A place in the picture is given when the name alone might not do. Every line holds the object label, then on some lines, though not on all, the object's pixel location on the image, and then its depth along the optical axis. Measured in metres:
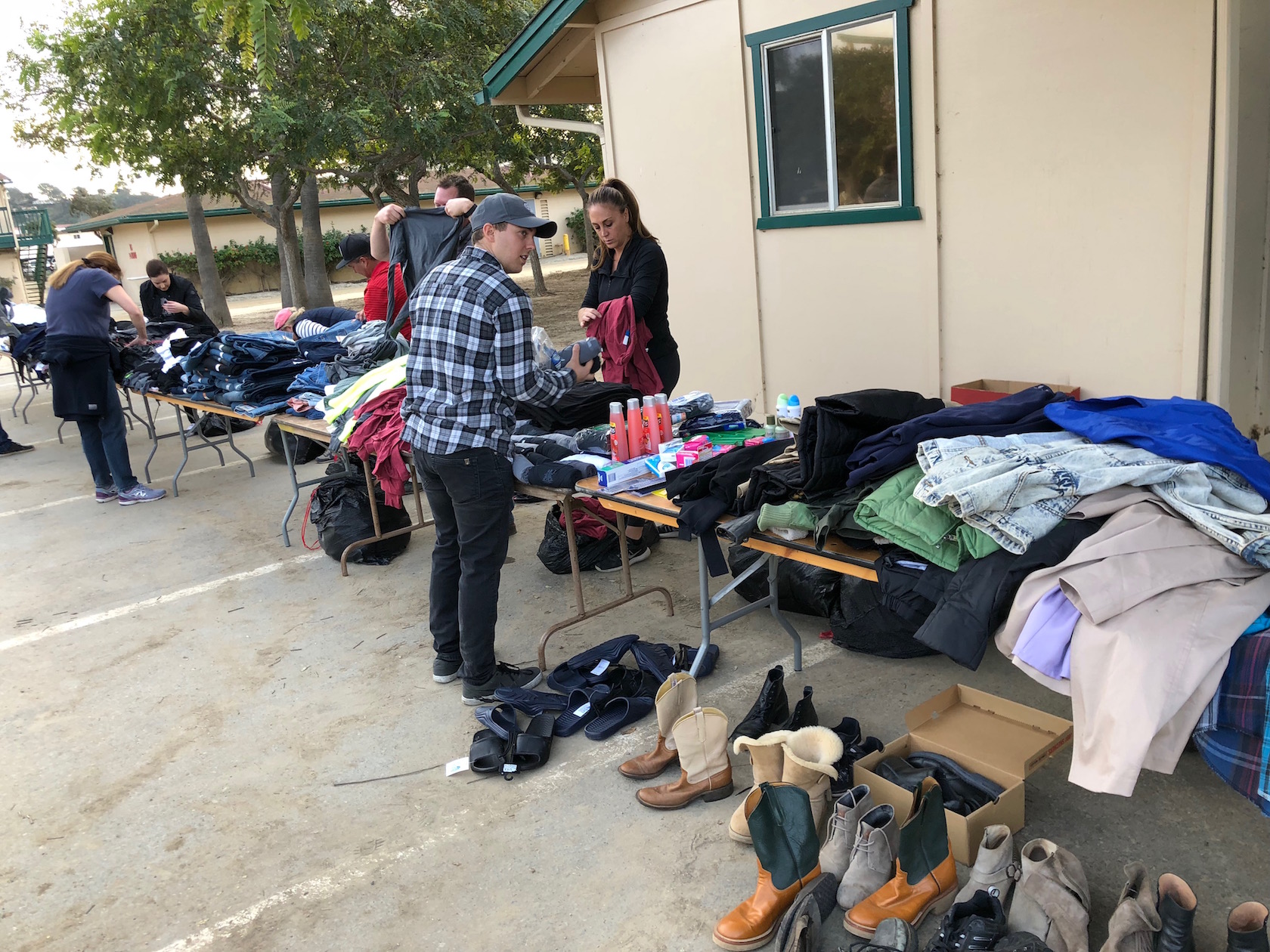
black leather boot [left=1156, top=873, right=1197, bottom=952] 2.15
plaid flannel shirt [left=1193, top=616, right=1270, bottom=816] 2.19
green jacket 2.62
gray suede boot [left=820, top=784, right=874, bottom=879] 2.69
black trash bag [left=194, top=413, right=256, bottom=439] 9.33
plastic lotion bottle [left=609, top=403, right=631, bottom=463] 3.84
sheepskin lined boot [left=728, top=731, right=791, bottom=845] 2.91
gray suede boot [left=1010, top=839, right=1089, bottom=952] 2.29
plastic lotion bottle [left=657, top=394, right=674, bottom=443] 3.91
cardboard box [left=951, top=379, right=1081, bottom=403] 5.48
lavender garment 2.39
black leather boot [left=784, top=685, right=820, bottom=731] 3.42
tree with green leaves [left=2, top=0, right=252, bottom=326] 13.18
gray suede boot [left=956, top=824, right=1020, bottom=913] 2.46
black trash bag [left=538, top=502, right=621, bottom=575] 5.31
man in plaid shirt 3.58
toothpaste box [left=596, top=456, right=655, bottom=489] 3.69
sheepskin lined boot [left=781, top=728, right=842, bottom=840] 2.85
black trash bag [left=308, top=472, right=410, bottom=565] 5.84
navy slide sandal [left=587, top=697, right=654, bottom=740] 3.67
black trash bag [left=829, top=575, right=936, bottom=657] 3.96
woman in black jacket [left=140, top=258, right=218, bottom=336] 8.75
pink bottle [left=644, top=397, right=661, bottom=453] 3.88
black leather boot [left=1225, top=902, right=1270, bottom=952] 2.09
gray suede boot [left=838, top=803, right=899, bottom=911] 2.59
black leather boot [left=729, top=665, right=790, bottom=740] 3.41
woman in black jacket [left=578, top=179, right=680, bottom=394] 4.94
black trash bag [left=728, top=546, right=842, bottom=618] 4.26
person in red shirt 5.94
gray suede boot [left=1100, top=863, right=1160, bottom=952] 2.19
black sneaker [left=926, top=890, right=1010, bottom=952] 2.24
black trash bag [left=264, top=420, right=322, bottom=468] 8.39
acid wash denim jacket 2.50
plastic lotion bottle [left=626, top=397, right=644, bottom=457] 3.86
